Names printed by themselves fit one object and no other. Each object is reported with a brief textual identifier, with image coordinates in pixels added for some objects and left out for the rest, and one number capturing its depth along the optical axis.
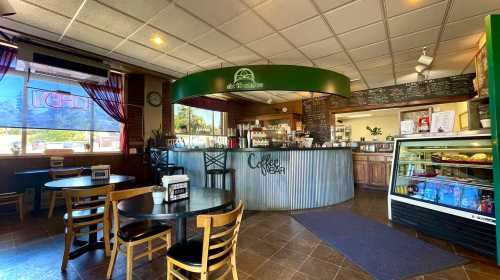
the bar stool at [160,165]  4.87
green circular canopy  4.04
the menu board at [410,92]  5.53
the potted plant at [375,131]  10.60
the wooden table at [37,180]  3.97
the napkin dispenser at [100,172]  3.17
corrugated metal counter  4.24
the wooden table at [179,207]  1.65
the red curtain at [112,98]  5.13
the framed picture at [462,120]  5.73
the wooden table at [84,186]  2.47
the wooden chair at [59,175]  3.98
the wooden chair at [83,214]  2.17
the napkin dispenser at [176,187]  1.95
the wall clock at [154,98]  6.08
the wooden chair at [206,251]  1.44
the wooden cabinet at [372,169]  5.99
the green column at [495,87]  2.33
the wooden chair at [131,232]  1.94
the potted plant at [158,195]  1.91
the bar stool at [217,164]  4.26
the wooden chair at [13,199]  3.75
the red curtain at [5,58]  3.94
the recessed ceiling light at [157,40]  3.76
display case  2.53
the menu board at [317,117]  7.73
